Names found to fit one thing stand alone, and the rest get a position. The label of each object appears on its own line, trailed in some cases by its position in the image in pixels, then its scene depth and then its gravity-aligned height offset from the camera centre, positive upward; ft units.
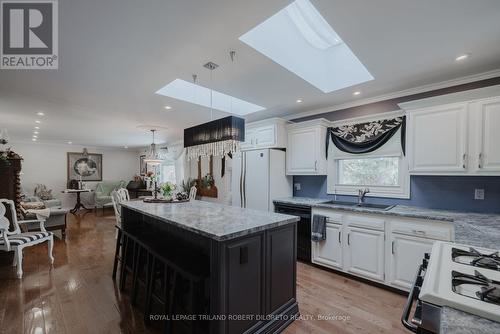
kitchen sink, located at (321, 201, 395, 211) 9.79 -1.86
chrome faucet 10.73 -1.35
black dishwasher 11.12 -3.24
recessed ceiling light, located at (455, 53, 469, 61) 7.01 +3.43
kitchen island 5.40 -2.71
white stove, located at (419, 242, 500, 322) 2.78 -1.74
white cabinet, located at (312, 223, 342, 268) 9.98 -3.80
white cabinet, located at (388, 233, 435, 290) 7.93 -3.29
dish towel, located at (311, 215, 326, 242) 10.28 -2.91
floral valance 10.08 +1.51
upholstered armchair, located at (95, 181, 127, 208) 25.62 -3.22
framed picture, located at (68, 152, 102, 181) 27.27 -0.26
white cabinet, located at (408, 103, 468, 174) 7.81 +0.98
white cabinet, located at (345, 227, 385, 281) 8.87 -3.57
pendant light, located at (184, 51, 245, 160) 8.22 +1.11
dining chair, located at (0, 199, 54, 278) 9.72 -3.41
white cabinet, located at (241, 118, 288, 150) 12.73 +1.81
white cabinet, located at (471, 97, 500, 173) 7.22 +1.02
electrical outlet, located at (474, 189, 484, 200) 8.29 -1.02
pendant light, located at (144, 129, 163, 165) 18.24 +0.35
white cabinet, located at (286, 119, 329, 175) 11.91 +0.92
